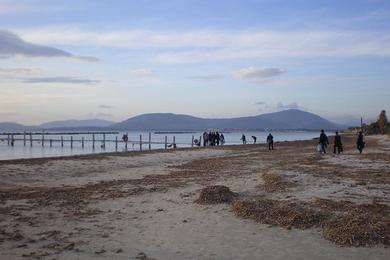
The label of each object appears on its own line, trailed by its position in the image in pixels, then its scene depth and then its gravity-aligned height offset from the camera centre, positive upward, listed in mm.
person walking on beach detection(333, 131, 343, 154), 30203 -824
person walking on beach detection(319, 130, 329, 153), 30500 -664
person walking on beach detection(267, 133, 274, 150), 42388 -914
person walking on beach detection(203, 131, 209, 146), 54562 -803
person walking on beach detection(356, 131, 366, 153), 30875 -811
